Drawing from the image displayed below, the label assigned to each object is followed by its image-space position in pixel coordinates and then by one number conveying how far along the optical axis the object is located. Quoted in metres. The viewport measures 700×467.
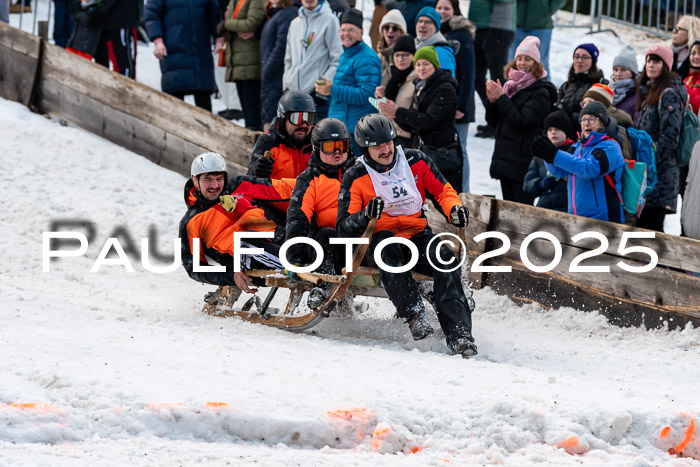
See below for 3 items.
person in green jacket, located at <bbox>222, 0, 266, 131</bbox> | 21.77
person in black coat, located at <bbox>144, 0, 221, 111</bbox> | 22.52
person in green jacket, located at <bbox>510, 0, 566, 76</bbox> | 23.69
